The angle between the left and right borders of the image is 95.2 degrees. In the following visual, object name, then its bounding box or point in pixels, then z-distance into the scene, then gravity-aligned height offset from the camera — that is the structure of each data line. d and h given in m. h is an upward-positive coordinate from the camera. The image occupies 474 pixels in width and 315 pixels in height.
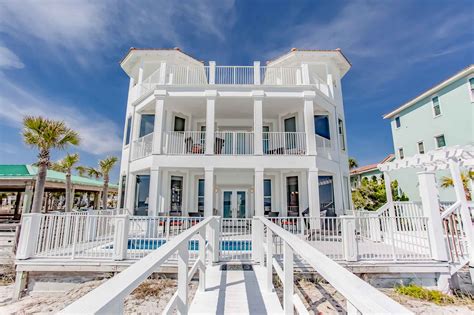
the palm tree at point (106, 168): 20.16 +3.92
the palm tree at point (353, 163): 34.47 +6.58
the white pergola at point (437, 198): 6.02 +0.19
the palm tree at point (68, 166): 15.16 +3.24
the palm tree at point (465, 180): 11.45 +1.38
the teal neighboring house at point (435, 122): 14.46 +6.31
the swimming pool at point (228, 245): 6.77 -1.26
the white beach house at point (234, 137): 10.03 +3.67
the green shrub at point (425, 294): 5.38 -2.24
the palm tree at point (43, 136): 10.31 +3.39
